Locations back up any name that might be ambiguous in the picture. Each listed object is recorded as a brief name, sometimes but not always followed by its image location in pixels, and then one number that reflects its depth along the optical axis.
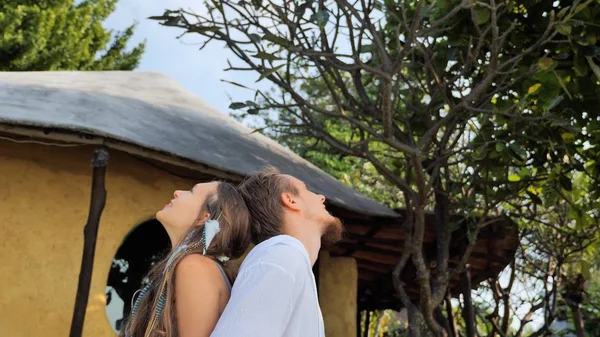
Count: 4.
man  1.43
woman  1.59
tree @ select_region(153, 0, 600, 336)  5.16
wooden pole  4.75
